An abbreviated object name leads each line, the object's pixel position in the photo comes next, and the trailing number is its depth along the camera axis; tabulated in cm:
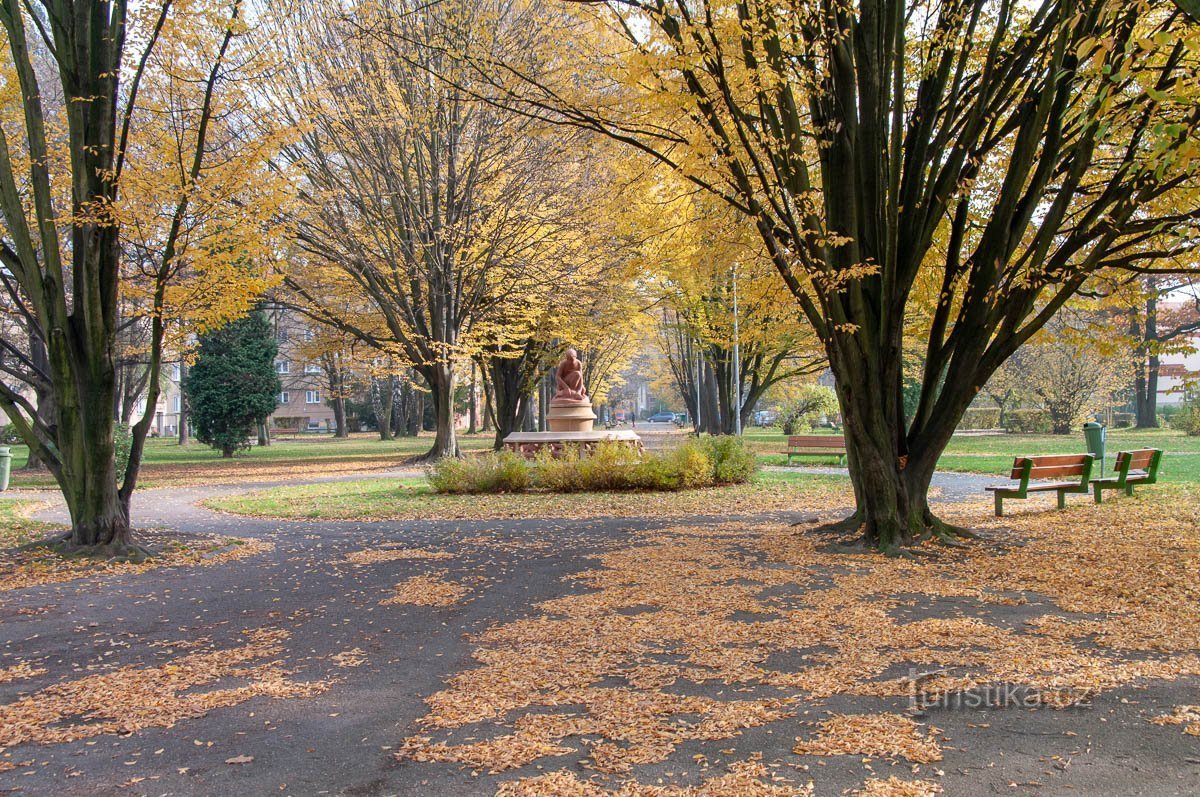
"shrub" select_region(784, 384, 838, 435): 3994
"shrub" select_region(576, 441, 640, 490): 1578
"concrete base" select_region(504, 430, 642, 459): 2056
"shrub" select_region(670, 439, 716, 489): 1586
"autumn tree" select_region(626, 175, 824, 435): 1039
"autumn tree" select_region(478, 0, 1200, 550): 770
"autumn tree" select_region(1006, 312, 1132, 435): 3054
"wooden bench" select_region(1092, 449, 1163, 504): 1141
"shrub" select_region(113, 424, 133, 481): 1930
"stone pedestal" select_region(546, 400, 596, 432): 2459
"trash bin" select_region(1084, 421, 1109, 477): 1672
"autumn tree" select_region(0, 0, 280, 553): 844
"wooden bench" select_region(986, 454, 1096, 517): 1031
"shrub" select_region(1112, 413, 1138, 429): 4365
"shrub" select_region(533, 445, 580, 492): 1571
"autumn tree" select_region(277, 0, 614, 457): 1884
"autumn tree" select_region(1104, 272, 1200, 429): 3405
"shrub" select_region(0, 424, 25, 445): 4247
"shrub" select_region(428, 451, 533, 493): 1549
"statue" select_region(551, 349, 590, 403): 2500
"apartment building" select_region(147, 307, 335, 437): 7312
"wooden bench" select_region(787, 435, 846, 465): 1945
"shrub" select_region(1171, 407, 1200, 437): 2919
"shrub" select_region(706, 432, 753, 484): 1650
